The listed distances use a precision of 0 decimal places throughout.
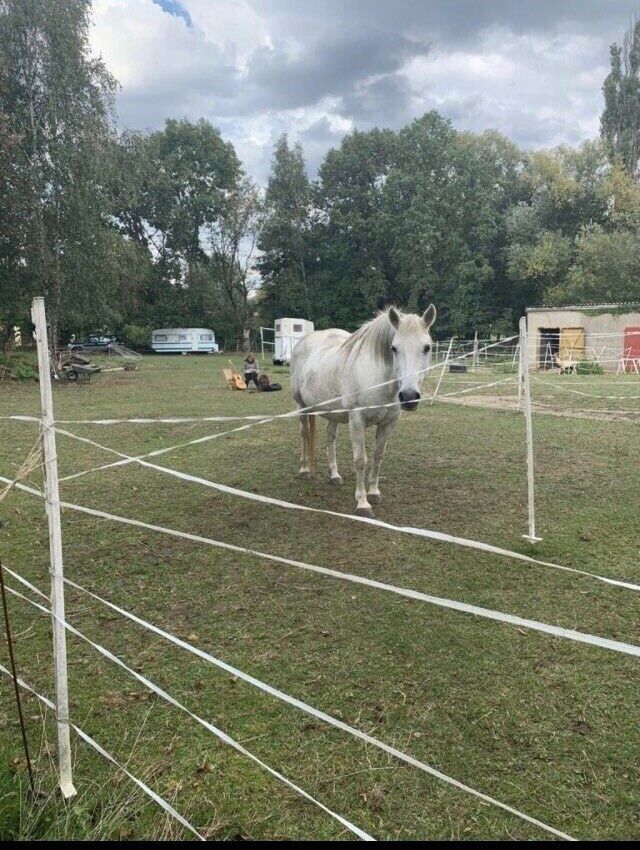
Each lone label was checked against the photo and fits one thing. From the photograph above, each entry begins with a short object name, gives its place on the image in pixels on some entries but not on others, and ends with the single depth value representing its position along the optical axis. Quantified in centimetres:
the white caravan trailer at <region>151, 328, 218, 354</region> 4406
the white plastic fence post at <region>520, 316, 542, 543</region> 432
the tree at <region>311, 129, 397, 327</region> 4225
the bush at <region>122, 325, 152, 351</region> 4581
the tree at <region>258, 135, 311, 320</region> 4331
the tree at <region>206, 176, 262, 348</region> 4628
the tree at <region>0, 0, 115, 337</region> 1744
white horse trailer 2822
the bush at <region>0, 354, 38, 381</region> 1944
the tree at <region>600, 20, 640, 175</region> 3922
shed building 2439
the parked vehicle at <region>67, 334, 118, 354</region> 4126
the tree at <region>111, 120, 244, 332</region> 4381
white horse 438
